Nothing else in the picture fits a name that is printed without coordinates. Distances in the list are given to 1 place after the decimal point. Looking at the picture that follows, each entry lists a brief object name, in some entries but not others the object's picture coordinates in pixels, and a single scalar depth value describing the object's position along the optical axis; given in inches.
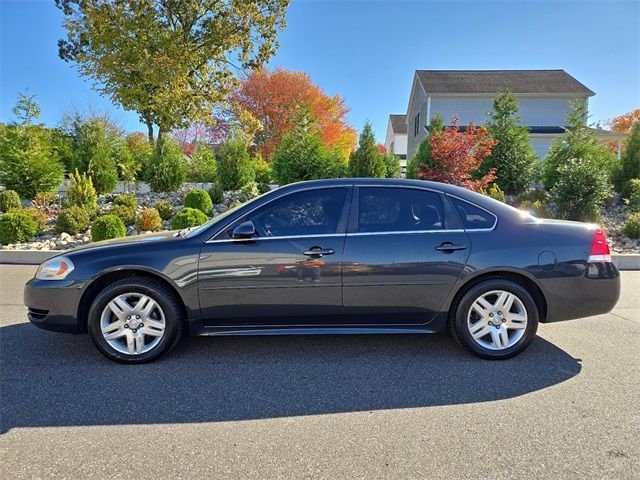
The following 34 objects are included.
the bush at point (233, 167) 503.2
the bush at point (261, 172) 583.3
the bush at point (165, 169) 500.4
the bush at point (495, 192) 432.9
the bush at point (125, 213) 400.2
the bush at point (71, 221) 387.9
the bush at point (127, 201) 417.7
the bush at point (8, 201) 414.6
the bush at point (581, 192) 405.4
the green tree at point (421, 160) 469.4
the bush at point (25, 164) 444.5
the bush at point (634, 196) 441.1
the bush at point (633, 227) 380.2
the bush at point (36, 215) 386.3
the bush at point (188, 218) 365.1
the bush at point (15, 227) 363.9
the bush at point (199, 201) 424.2
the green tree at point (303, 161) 476.4
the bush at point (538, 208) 430.0
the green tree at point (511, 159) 495.2
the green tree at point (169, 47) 639.8
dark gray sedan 135.9
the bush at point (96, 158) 481.1
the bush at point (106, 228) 353.4
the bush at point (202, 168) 565.0
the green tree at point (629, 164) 496.4
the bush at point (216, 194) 472.4
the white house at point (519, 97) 888.3
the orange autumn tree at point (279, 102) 1274.6
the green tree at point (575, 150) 479.5
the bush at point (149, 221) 386.3
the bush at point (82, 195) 418.9
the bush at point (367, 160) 468.8
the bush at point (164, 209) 422.0
